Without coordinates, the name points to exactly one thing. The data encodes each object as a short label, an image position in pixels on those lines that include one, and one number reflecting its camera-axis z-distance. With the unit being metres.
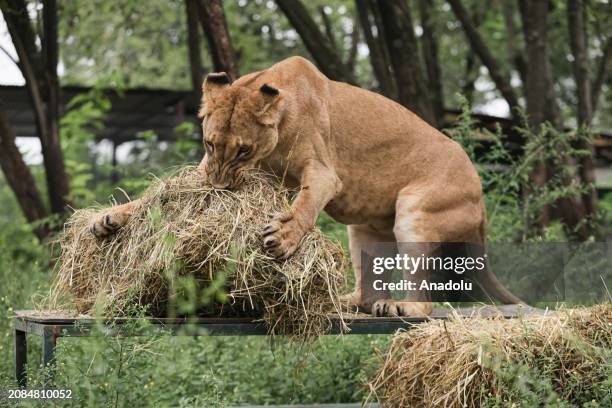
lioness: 5.20
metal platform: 4.71
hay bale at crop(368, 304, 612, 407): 4.34
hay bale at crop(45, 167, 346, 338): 4.85
